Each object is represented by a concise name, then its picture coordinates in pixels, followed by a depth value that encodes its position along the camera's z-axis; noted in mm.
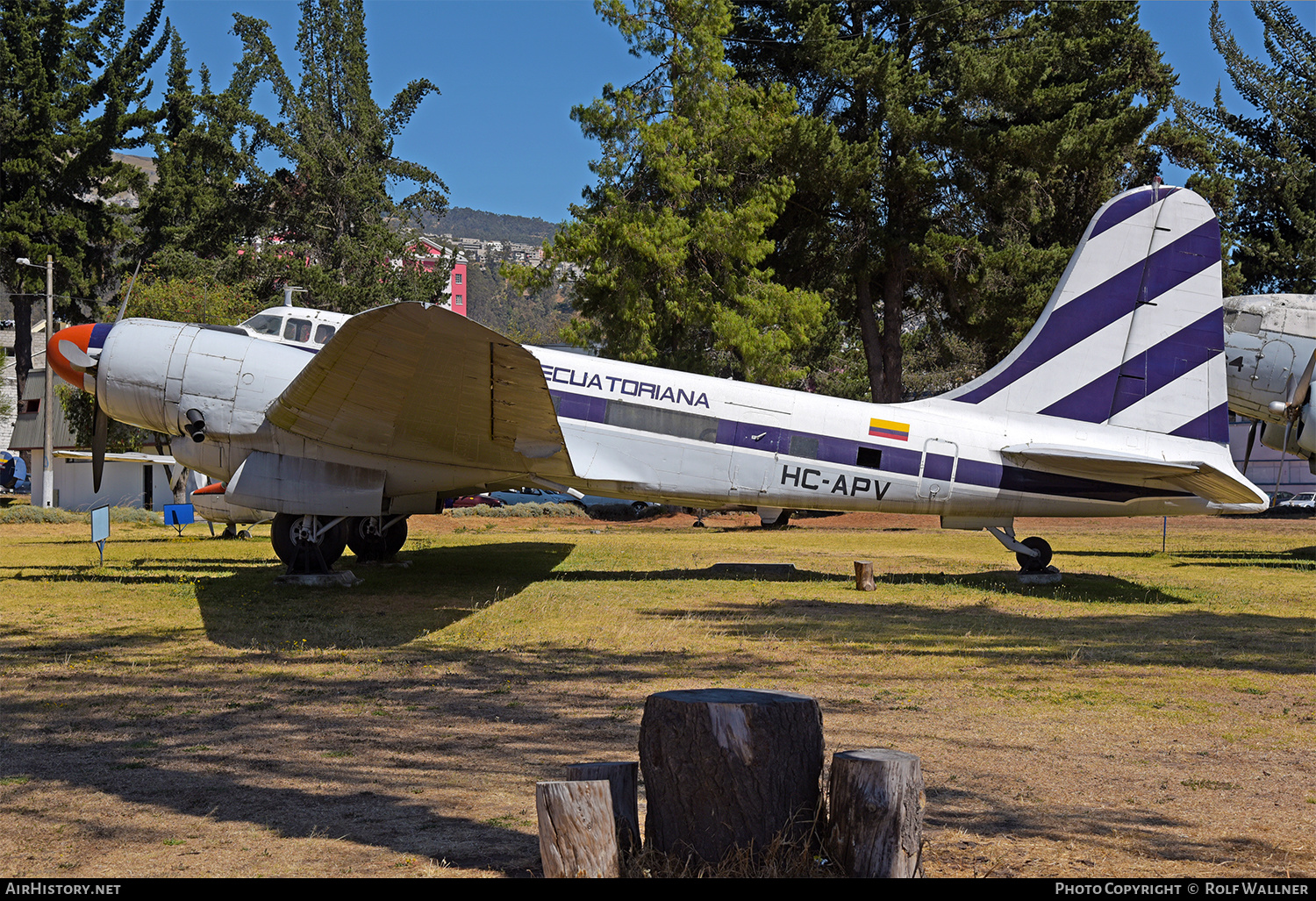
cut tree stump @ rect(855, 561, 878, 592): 15195
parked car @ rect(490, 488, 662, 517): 38031
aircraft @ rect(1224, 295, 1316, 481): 19781
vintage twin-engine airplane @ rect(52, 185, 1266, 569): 14031
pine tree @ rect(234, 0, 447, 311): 48406
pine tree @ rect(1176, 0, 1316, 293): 39969
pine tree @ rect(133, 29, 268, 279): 50938
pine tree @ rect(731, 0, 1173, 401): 33531
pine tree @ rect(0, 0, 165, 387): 53656
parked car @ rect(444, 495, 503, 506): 42594
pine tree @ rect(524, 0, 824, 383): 33062
